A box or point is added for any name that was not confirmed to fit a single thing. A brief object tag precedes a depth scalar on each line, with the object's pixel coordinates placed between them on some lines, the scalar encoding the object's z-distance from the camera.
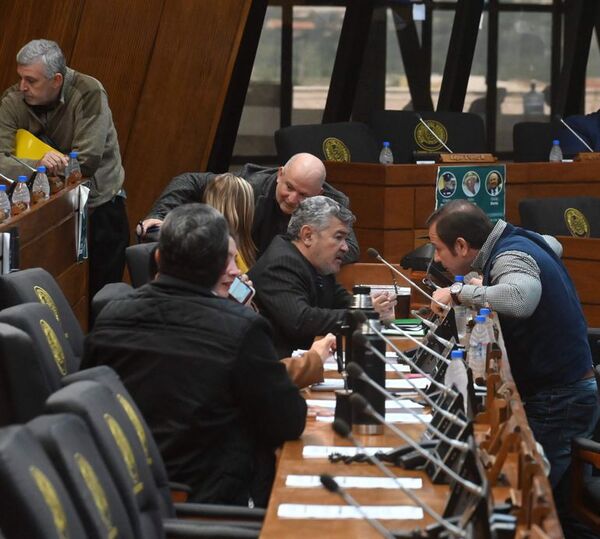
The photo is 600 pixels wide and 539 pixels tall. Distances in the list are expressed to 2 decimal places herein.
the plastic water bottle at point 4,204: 9.92
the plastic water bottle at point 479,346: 8.27
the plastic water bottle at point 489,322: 8.34
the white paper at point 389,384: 8.20
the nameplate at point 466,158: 17.81
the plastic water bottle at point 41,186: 11.28
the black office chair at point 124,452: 5.18
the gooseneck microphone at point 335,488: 4.29
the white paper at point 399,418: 7.32
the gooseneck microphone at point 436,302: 9.37
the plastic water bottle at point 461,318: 9.31
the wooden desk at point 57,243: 10.11
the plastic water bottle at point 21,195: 10.62
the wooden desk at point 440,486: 5.10
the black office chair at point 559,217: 15.47
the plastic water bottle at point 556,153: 18.89
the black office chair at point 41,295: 8.03
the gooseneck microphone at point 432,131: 18.69
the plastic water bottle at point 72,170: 12.43
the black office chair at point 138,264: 10.27
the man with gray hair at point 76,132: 12.53
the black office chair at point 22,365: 6.36
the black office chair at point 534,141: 19.77
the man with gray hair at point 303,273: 9.45
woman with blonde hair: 10.15
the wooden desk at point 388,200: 17.16
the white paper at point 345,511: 5.57
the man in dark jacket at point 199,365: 6.51
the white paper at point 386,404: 7.68
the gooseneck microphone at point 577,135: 19.36
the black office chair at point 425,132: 18.75
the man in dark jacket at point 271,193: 11.68
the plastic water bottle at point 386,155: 18.09
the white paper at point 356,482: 6.06
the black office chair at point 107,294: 8.88
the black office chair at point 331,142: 17.36
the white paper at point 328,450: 6.61
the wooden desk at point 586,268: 14.65
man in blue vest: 8.96
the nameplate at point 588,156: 18.23
